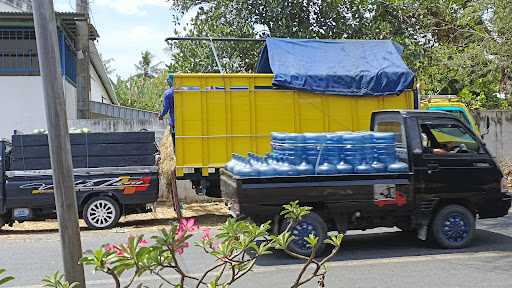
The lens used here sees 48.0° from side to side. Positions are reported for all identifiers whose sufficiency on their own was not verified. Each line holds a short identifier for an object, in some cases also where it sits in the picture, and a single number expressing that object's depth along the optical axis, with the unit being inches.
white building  604.4
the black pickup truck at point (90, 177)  405.7
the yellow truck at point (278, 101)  424.5
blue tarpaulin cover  442.9
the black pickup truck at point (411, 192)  293.6
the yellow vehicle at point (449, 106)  461.1
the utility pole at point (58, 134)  107.2
